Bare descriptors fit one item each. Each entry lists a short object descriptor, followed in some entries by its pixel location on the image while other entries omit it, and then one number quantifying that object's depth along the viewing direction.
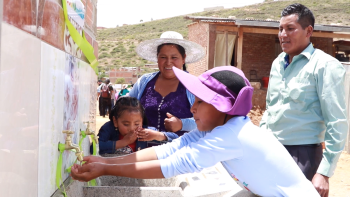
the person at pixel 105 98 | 15.29
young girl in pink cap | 1.58
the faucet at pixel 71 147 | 1.56
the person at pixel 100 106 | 16.30
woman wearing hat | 2.77
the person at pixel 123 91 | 15.20
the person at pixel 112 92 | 15.89
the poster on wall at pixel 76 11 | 1.77
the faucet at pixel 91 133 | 2.08
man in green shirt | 2.18
